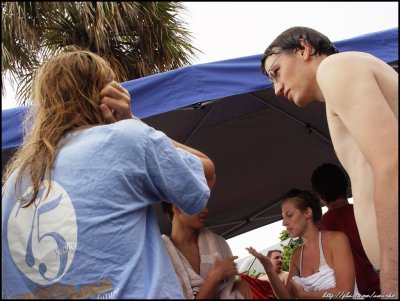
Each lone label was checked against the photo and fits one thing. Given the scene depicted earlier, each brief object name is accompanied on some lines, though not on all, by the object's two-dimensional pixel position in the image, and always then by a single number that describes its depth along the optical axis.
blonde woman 1.80
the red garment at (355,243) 3.81
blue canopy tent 3.75
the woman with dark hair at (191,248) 3.11
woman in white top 3.43
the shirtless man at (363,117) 1.74
